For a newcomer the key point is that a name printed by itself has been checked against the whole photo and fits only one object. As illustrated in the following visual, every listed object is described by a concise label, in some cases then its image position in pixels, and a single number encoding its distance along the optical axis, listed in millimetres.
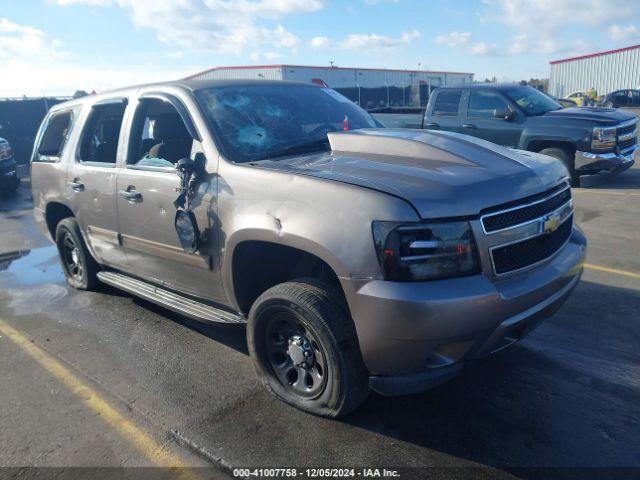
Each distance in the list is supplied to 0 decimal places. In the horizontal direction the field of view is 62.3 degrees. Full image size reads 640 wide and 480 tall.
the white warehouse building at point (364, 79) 31011
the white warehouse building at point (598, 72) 38750
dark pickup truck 8906
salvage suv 2496
